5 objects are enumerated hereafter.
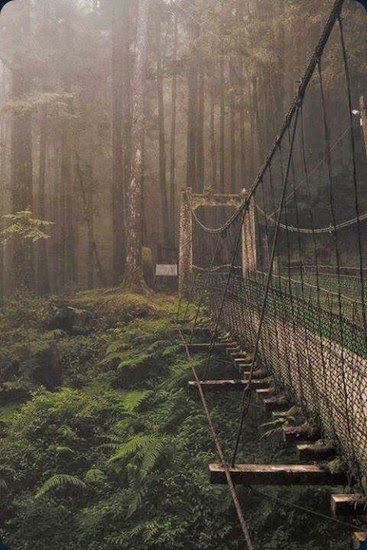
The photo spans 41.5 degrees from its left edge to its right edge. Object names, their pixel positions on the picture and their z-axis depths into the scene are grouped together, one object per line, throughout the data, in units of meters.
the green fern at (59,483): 5.42
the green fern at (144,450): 5.48
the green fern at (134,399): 6.79
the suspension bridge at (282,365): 2.62
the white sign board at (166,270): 11.99
